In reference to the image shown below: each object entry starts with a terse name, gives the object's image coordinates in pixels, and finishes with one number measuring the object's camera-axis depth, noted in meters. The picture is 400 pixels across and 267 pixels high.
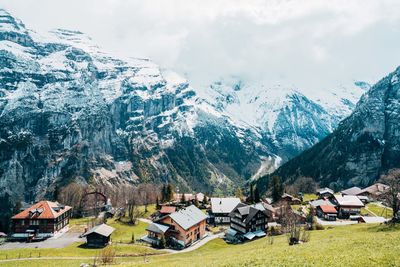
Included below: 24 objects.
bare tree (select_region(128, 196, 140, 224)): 132.27
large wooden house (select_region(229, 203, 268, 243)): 112.06
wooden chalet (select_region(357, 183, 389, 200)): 176.18
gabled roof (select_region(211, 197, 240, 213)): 140.38
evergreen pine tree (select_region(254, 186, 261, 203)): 157.25
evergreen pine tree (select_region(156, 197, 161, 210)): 164.38
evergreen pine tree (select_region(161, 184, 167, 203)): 175.81
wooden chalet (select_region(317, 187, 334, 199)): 177.25
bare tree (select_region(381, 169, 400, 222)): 79.57
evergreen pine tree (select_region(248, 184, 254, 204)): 160.93
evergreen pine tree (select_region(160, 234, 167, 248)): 99.97
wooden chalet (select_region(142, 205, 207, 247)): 104.06
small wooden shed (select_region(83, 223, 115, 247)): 98.50
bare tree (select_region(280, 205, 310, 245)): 66.19
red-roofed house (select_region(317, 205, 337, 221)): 128.25
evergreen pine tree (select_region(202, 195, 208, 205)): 175.95
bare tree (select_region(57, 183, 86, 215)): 170.82
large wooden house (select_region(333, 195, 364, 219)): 133.00
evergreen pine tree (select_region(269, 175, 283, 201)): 167.12
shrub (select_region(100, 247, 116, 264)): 66.18
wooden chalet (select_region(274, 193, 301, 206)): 158.60
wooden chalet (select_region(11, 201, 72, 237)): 118.62
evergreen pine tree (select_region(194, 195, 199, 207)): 169.75
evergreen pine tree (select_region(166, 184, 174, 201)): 177.12
